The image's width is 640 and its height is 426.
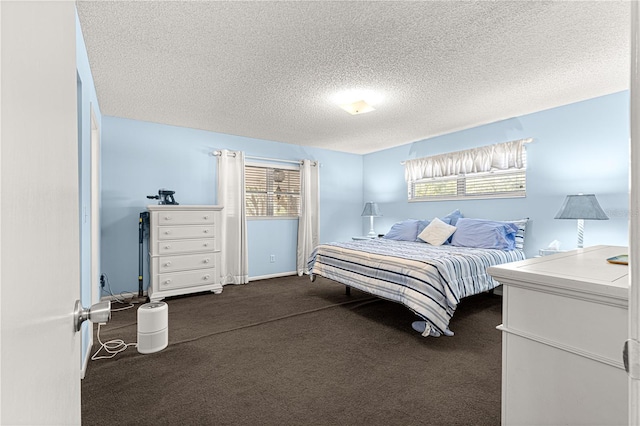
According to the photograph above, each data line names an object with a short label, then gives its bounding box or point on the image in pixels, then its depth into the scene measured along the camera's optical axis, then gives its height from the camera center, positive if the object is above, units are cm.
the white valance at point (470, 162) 409 +76
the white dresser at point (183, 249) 385 -48
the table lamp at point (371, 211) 579 +3
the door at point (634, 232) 44 -3
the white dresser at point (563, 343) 89 -42
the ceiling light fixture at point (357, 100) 326 +126
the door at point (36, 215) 30 +0
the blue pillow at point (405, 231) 462 -29
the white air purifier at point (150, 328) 243 -91
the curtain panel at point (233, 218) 478 -8
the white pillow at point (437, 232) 416 -28
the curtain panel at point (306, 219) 554 -12
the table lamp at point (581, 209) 309 +3
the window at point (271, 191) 518 +38
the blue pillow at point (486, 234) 375 -28
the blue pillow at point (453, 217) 455 -7
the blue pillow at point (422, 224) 467 -18
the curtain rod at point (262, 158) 475 +92
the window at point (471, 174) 413 +57
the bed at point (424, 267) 266 -56
